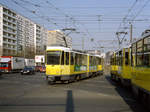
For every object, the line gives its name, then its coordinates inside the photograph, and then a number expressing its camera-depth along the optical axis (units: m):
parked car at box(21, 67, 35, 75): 28.36
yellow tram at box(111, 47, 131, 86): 10.41
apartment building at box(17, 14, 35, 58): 61.53
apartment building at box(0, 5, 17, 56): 59.95
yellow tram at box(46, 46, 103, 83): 13.34
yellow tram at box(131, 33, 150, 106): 5.41
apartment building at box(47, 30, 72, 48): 93.75
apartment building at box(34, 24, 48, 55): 90.72
